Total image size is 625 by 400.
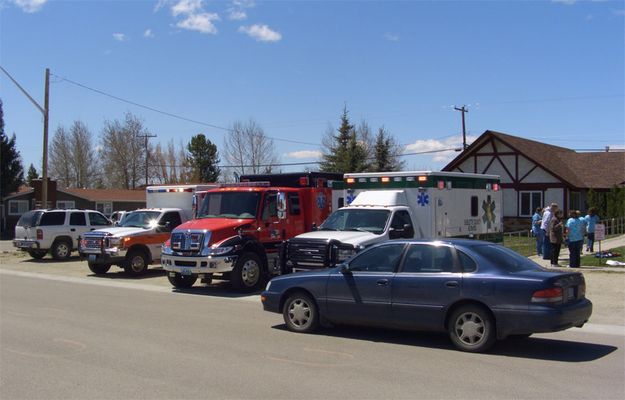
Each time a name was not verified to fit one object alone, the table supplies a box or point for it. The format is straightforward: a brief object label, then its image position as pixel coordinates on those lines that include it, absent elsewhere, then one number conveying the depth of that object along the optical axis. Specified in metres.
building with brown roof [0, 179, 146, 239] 47.19
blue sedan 7.67
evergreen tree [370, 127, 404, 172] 49.00
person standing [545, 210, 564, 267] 16.98
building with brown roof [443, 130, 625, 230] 37.00
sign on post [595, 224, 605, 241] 17.30
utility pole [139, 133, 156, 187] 64.12
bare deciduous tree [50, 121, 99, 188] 75.81
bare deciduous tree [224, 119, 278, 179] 55.28
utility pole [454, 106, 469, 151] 47.75
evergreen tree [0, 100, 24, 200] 47.66
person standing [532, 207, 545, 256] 20.23
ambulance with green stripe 12.60
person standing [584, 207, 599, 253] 20.69
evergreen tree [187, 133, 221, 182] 63.12
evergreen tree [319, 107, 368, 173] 47.59
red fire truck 14.57
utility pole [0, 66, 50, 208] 27.83
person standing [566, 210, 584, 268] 16.78
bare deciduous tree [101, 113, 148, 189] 71.38
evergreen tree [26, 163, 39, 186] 82.47
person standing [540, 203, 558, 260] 18.11
